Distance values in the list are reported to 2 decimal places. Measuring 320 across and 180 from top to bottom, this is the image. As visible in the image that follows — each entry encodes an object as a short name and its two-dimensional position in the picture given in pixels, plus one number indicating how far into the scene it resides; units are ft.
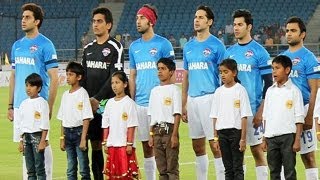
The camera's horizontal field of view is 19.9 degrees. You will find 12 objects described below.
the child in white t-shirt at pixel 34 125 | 36.47
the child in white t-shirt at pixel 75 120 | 36.60
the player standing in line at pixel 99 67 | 37.70
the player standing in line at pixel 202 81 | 37.14
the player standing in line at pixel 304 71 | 34.88
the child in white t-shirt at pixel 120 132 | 36.17
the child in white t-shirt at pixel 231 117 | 34.83
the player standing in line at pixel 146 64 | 37.65
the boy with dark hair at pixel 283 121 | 33.45
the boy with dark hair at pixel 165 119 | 36.06
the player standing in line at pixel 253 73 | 36.22
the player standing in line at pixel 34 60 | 38.01
